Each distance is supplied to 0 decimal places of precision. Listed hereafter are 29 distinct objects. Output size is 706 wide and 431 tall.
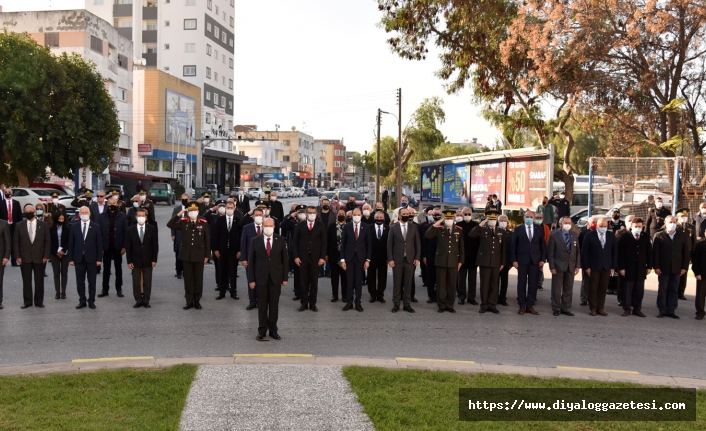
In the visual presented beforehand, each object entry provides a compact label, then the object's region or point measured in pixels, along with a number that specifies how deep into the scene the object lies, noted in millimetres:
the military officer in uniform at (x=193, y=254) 11797
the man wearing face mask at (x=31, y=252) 11680
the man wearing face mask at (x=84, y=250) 11773
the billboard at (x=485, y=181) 24297
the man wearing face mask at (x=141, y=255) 11773
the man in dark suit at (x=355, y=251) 12141
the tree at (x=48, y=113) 33781
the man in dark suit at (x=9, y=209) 17781
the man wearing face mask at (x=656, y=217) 15484
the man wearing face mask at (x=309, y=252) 11898
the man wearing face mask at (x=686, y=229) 12250
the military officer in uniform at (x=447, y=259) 11953
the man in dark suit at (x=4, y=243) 11570
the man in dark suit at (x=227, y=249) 12930
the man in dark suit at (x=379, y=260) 12766
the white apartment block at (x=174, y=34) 77375
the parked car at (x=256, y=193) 62450
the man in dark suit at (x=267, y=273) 9422
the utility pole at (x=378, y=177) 45384
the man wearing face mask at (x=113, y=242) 12859
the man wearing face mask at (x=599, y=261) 11938
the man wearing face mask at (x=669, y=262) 11906
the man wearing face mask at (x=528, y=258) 12016
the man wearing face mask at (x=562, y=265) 11930
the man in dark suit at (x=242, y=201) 18334
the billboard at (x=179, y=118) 65375
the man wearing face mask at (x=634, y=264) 11969
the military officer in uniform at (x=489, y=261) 11992
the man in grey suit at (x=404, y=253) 11922
